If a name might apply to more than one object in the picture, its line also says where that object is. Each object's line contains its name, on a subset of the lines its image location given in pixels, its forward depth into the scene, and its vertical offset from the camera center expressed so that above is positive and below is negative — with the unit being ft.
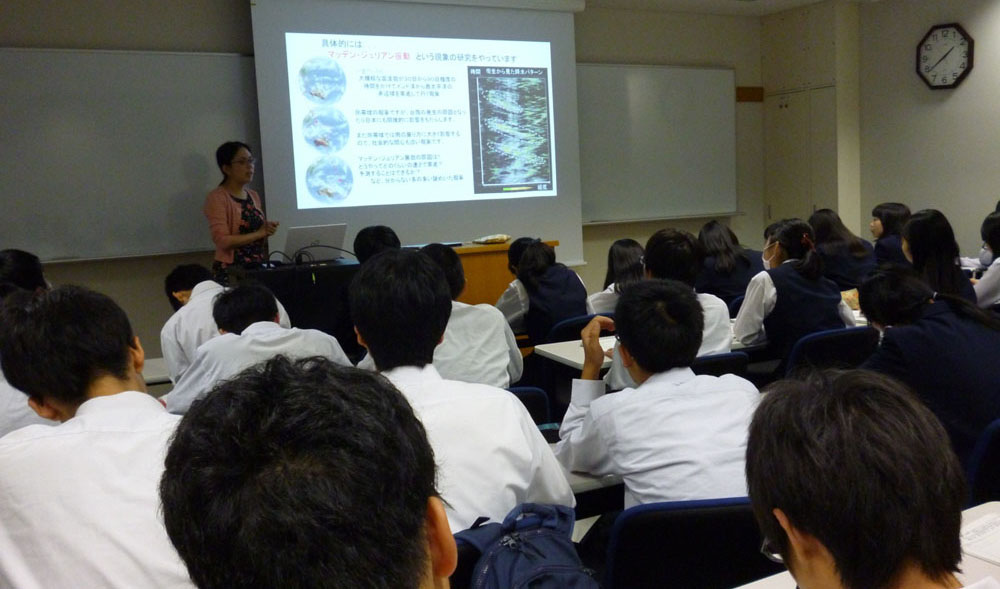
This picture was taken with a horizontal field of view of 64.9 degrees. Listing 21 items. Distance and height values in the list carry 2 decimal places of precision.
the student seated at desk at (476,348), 9.91 -1.70
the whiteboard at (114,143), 16.56 +1.92
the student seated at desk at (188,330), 10.58 -1.39
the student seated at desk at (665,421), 5.68 -1.61
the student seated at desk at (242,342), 8.50 -1.31
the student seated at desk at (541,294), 13.64 -1.46
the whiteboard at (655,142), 23.41 +1.97
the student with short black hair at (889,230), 16.58 -0.80
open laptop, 15.80 -0.38
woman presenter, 16.78 +0.24
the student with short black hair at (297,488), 1.91 -0.67
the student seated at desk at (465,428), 5.01 -1.38
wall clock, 21.71 +3.82
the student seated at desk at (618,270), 13.53 -1.10
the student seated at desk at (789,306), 11.59 -1.58
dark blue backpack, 3.22 -1.46
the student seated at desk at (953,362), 7.02 -1.53
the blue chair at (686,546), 4.74 -2.12
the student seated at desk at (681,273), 10.18 -0.98
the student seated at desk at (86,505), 3.92 -1.37
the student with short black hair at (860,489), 2.74 -1.04
